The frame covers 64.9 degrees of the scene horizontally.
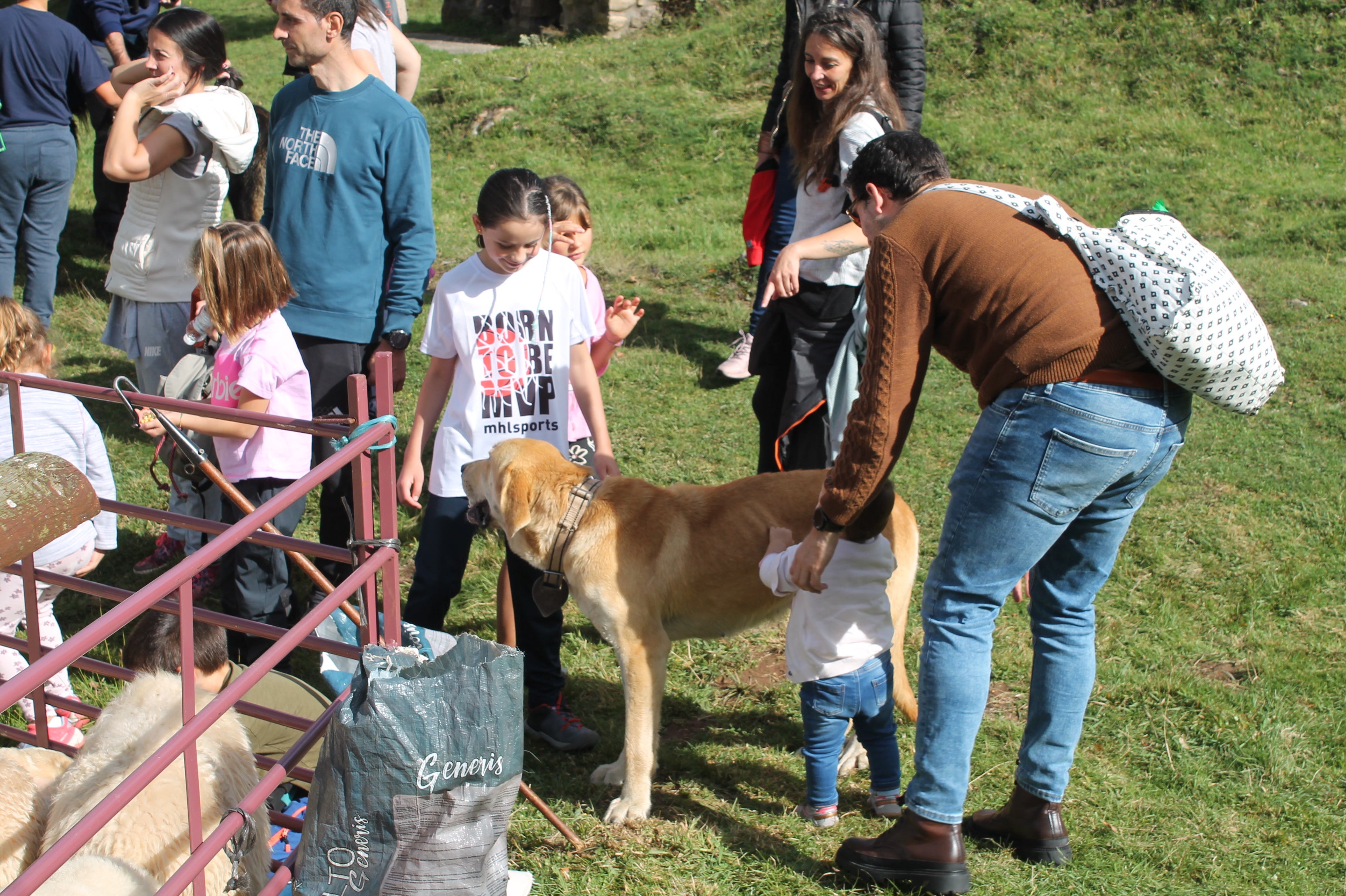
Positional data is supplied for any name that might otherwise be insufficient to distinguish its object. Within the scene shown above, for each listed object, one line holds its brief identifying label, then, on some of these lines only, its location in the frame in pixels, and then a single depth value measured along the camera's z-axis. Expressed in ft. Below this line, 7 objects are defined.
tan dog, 11.44
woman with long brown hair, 13.80
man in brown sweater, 8.68
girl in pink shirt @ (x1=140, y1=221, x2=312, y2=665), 12.74
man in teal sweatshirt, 14.19
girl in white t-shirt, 11.91
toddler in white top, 10.27
